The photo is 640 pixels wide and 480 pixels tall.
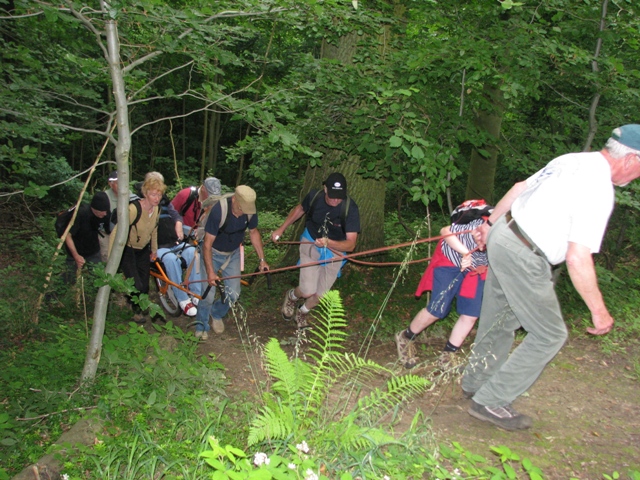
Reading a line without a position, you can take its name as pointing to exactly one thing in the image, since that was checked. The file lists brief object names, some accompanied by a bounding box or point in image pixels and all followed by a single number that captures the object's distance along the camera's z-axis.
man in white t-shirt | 2.96
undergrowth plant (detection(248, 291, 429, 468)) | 2.60
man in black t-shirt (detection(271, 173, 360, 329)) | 5.66
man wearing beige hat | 5.53
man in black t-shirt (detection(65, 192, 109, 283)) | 6.29
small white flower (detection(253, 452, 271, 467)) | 2.19
